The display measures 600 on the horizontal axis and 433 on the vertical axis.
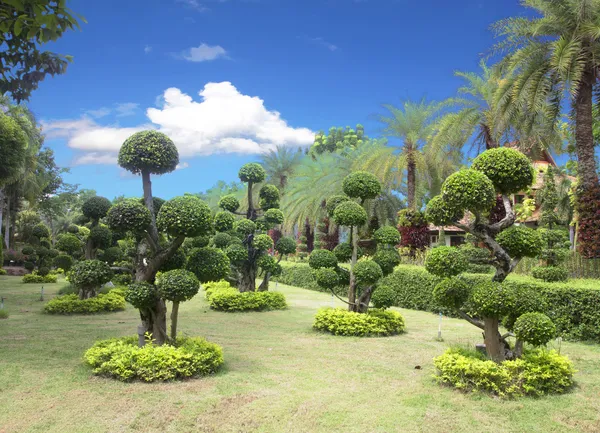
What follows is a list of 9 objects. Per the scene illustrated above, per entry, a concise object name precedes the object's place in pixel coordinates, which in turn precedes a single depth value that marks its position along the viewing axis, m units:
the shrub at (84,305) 13.71
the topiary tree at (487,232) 6.76
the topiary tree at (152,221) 6.98
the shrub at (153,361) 6.79
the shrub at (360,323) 10.79
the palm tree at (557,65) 14.02
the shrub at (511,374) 6.35
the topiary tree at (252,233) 15.35
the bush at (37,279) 23.80
